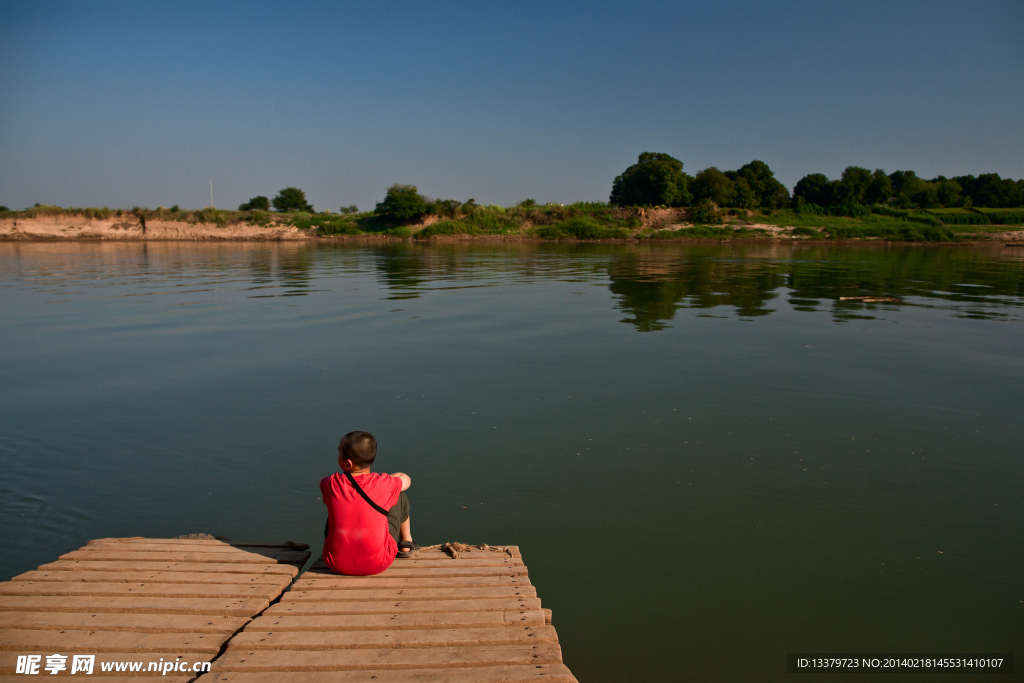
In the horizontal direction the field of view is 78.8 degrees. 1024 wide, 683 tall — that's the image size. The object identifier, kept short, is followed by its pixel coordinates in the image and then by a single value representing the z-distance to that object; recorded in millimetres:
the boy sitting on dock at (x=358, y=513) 4262
